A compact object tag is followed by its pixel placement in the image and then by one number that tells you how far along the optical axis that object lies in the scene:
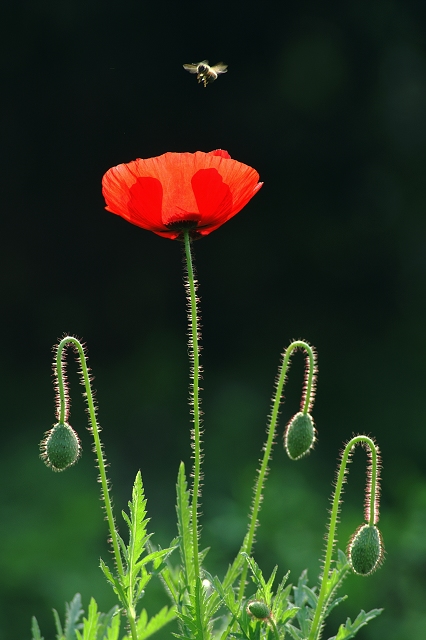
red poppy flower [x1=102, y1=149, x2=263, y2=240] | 1.84
